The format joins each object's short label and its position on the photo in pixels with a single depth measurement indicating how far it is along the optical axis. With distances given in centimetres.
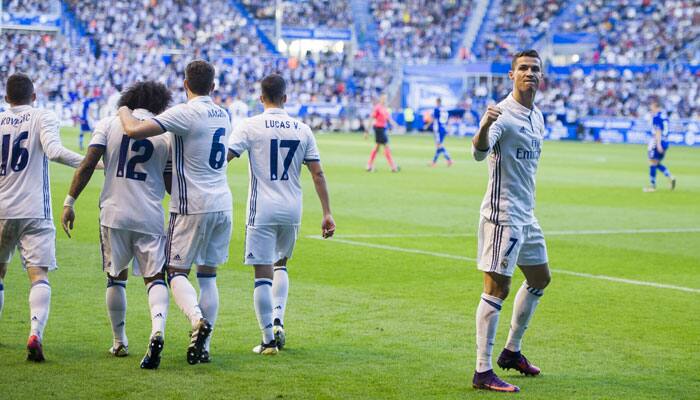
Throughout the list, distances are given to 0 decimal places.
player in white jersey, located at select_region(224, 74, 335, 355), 1640
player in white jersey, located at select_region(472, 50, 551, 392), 1412
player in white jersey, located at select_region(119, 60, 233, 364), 1508
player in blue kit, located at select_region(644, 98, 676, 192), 4886
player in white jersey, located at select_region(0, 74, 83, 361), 1599
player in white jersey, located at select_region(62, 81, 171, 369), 1511
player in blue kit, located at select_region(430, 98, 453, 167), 6325
